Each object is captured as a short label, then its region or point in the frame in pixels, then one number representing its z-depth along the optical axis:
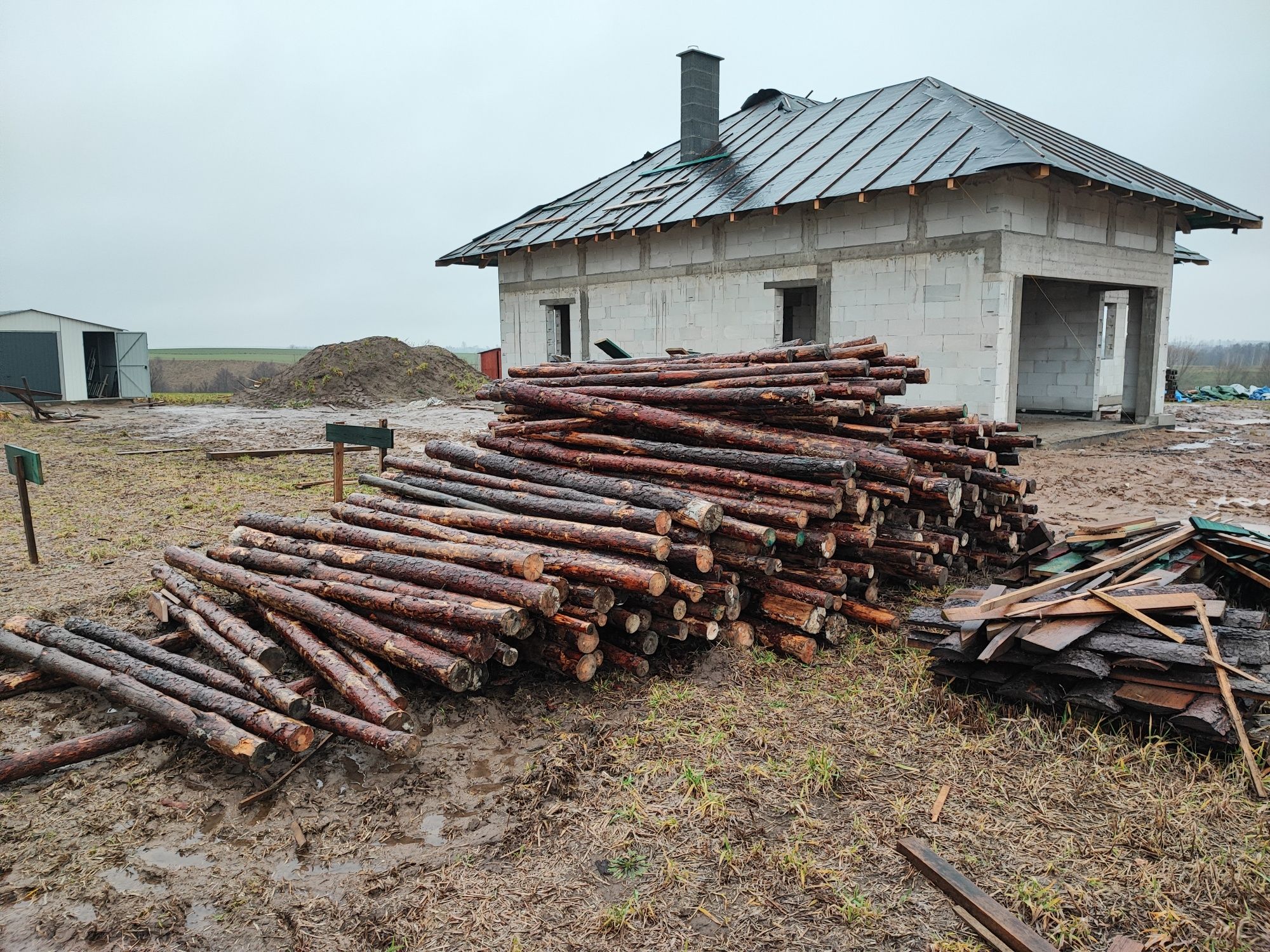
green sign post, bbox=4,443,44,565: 7.67
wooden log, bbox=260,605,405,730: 4.41
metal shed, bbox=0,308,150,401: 29.92
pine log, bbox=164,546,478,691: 4.62
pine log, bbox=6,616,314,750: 4.22
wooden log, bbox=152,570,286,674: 5.09
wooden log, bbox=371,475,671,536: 5.50
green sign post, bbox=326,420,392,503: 8.71
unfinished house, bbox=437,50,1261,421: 13.98
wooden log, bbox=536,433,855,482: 5.99
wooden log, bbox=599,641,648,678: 5.39
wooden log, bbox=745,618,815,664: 5.73
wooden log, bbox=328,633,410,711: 4.73
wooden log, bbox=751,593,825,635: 5.79
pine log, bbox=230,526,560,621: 4.82
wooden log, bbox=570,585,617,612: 5.07
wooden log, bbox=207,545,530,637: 4.69
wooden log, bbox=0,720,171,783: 4.25
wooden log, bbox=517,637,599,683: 5.13
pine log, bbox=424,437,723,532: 5.59
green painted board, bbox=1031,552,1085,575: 6.53
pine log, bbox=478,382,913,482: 6.18
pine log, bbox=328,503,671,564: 5.27
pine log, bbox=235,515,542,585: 5.10
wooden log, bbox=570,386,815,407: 6.48
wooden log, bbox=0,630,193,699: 5.17
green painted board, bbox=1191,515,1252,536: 6.02
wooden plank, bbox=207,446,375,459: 15.53
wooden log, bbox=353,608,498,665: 4.65
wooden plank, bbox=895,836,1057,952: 3.03
